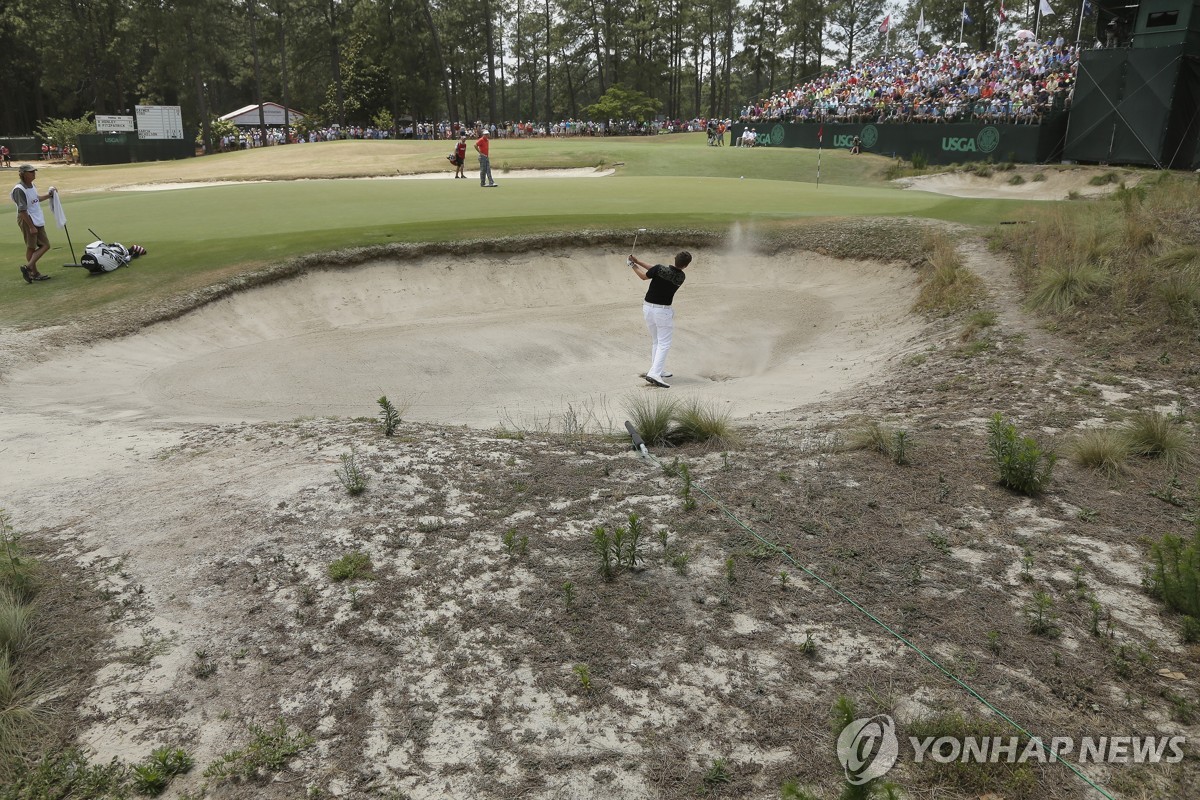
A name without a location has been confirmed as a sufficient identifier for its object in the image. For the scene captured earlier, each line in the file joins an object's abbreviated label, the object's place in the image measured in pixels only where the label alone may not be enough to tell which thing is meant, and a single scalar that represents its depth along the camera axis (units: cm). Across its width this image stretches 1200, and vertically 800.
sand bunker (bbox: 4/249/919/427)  1121
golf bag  1526
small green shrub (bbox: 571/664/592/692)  456
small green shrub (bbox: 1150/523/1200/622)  495
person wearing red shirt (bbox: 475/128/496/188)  2719
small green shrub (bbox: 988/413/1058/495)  656
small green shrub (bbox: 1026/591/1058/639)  488
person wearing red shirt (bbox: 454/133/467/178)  3202
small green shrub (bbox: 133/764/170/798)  394
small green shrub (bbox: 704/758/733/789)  394
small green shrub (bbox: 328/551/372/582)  551
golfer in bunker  1216
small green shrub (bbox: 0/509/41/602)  531
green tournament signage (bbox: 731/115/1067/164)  3344
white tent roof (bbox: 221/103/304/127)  7925
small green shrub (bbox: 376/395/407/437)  781
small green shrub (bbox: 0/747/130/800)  397
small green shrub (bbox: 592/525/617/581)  550
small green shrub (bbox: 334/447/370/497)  655
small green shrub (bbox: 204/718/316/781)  405
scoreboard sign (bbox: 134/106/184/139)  5448
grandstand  2953
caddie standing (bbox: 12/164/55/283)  1434
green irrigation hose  395
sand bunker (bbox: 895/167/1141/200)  2862
